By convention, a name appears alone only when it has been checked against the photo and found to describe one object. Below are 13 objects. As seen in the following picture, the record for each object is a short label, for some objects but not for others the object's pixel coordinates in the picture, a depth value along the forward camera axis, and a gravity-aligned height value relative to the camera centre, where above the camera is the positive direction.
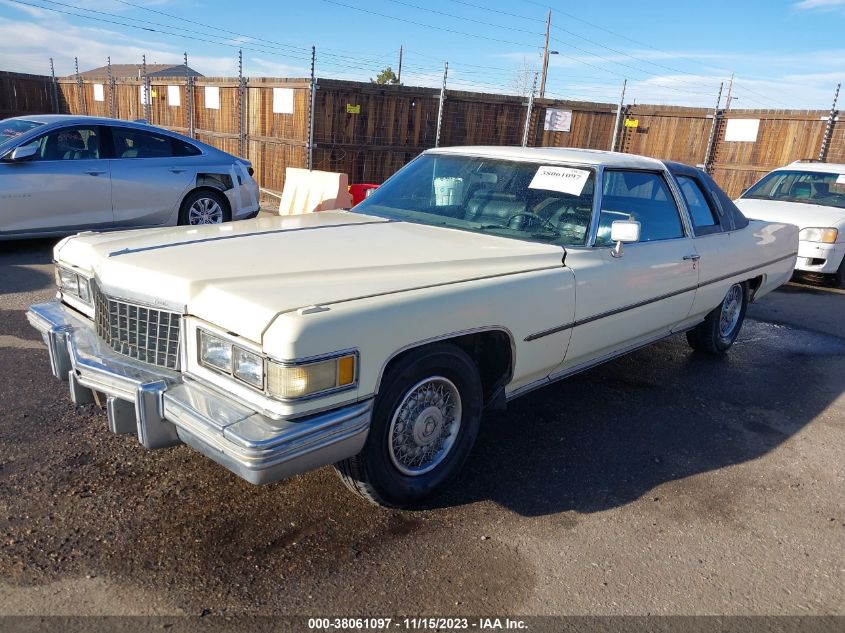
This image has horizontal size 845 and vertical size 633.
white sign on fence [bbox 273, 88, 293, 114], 12.63 +0.22
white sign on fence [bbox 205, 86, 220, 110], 14.48 +0.19
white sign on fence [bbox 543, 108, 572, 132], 15.45 +0.35
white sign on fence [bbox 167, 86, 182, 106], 15.76 +0.16
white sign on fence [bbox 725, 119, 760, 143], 14.49 +0.46
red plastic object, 8.77 -0.91
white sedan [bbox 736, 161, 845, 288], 8.58 -0.65
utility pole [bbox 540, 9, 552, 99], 35.51 +3.76
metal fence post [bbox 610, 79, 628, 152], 15.75 +0.22
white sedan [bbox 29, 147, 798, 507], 2.57 -0.81
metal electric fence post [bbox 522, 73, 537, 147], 14.60 +0.29
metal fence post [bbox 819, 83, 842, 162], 13.26 +0.50
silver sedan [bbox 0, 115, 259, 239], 7.32 -0.87
